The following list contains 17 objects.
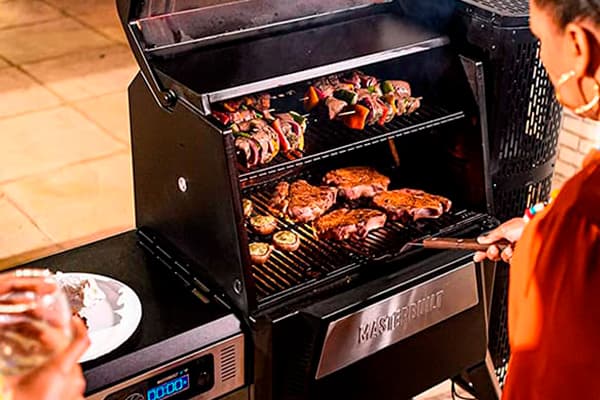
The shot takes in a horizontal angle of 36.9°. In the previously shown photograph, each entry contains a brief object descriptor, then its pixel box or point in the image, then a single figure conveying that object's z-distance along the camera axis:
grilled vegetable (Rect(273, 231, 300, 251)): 2.23
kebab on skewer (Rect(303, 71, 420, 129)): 2.29
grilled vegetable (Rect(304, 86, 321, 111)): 2.36
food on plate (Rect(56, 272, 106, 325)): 1.96
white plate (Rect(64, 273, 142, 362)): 1.91
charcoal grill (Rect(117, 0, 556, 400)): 1.99
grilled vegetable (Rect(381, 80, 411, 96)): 2.38
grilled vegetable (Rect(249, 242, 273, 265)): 2.18
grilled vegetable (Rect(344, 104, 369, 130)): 2.26
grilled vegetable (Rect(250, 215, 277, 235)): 2.29
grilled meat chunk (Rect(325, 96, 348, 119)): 2.29
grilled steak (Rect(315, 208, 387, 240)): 2.29
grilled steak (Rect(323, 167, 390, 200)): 2.46
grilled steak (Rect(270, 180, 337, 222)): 2.35
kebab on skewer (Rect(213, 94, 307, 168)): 2.13
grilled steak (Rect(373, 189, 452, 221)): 2.37
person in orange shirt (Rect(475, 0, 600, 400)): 1.33
